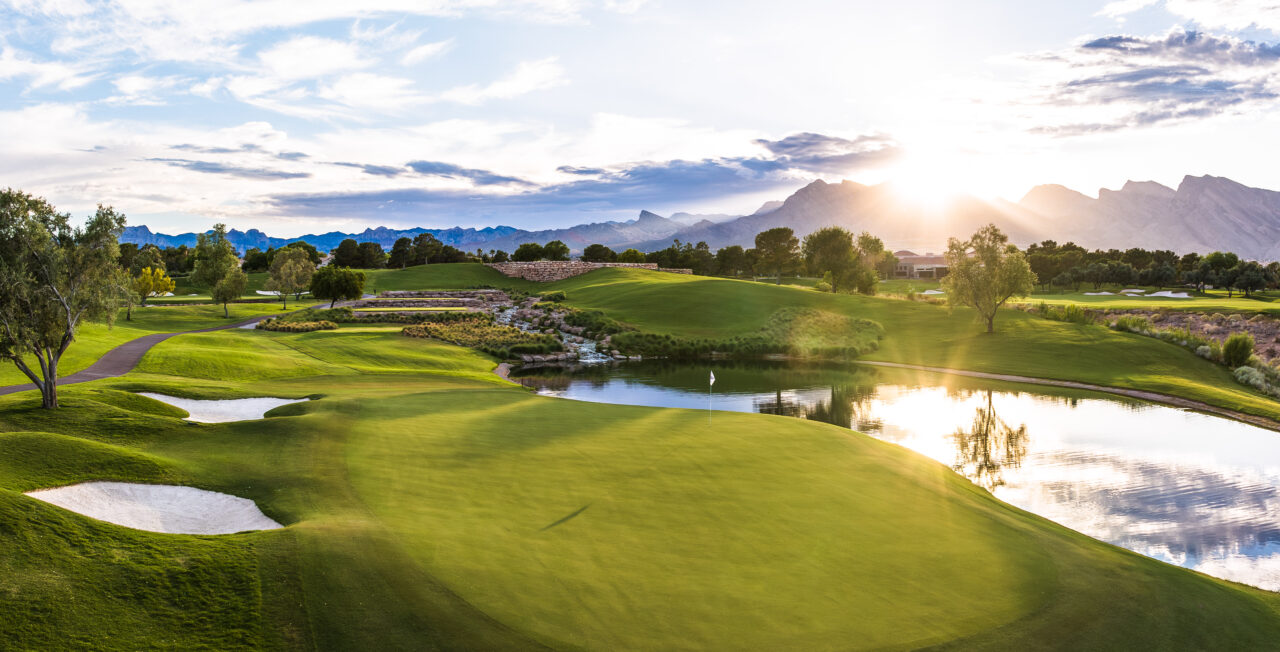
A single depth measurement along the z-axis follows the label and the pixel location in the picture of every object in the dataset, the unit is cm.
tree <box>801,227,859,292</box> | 8962
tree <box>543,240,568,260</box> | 13588
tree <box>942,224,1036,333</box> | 5134
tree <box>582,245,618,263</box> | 13388
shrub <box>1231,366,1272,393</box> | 3731
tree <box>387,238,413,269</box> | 14138
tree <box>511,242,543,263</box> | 13650
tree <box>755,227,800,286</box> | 12681
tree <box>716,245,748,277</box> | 13925
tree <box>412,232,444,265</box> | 14225
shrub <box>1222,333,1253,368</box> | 4112
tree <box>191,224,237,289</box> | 7231
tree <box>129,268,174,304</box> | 6425
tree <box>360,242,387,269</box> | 13875
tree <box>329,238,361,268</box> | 13462
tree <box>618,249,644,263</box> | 13212
